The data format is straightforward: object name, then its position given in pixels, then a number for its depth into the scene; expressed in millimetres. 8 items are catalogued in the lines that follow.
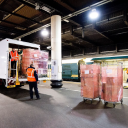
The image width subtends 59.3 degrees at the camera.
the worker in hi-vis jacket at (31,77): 5723
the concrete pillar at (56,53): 9266
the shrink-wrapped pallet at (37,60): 7066
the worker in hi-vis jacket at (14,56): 6438
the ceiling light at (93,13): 7558
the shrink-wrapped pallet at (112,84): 4836
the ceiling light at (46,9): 8323
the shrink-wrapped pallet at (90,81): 5271
